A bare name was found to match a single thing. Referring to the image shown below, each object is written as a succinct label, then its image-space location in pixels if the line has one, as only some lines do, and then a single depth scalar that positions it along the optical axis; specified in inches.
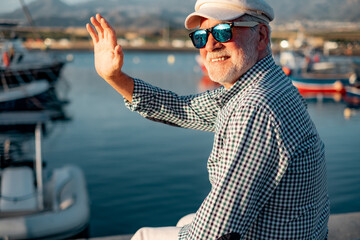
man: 48.4
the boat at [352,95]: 885.8
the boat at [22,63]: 830.5
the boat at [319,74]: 939.3
